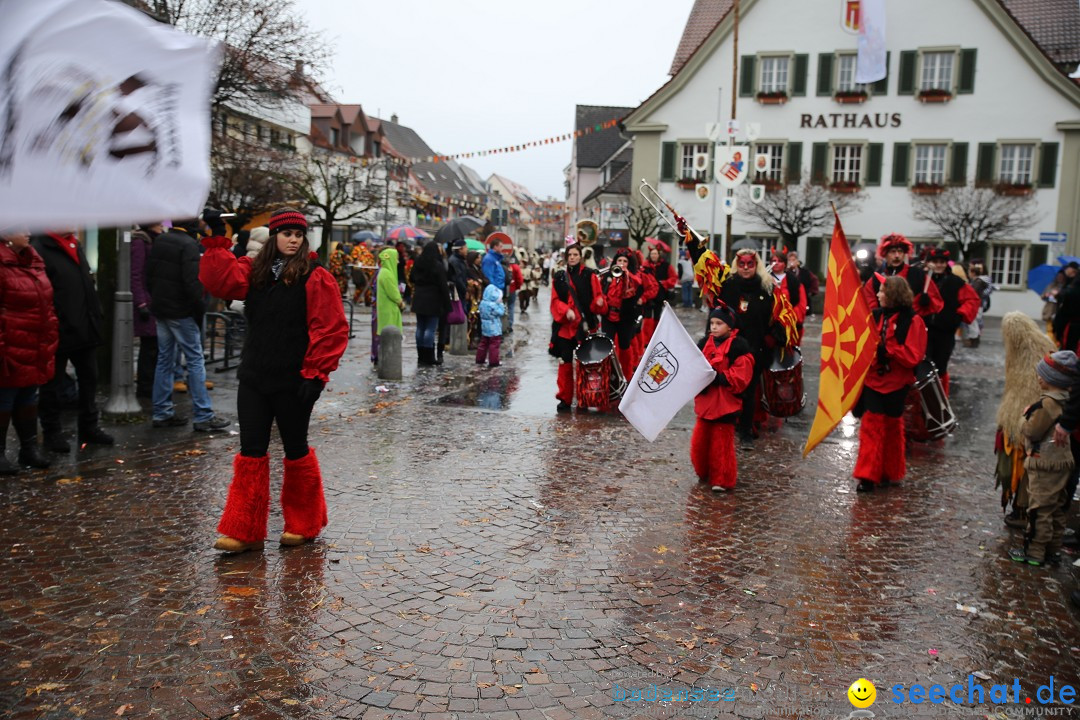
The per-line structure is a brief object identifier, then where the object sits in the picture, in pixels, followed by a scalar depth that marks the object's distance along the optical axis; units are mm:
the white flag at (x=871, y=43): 34281
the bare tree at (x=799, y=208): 35094
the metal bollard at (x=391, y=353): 11906
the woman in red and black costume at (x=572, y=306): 10312
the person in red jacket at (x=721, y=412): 7062
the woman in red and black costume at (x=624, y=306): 10469
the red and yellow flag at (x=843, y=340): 6500
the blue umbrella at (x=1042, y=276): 17219
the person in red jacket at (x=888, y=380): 7297
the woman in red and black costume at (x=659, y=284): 11391
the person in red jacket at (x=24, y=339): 6668
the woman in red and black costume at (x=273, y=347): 5152
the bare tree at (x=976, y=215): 33688
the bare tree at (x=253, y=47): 23906
